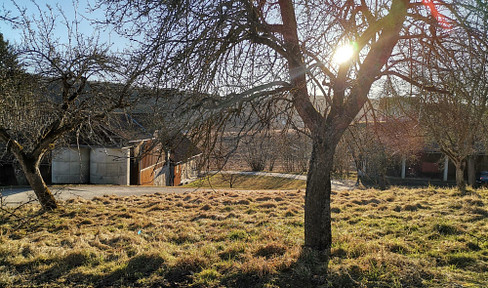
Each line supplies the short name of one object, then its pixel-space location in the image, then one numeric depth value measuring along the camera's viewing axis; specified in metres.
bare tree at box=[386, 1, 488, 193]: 4.72
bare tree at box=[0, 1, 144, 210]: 7.41
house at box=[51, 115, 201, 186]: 21.79
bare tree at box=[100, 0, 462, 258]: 4.84
